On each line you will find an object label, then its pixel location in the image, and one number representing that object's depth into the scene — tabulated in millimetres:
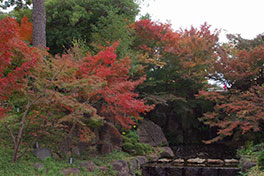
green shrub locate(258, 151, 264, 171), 8062
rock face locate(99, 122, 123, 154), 9859
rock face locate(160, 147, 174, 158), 12844
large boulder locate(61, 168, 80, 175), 7232
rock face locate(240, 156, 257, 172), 9180
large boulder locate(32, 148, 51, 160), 7730
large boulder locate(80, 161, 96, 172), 7966
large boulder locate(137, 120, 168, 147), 13578
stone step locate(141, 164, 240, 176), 9422
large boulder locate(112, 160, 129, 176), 8638
